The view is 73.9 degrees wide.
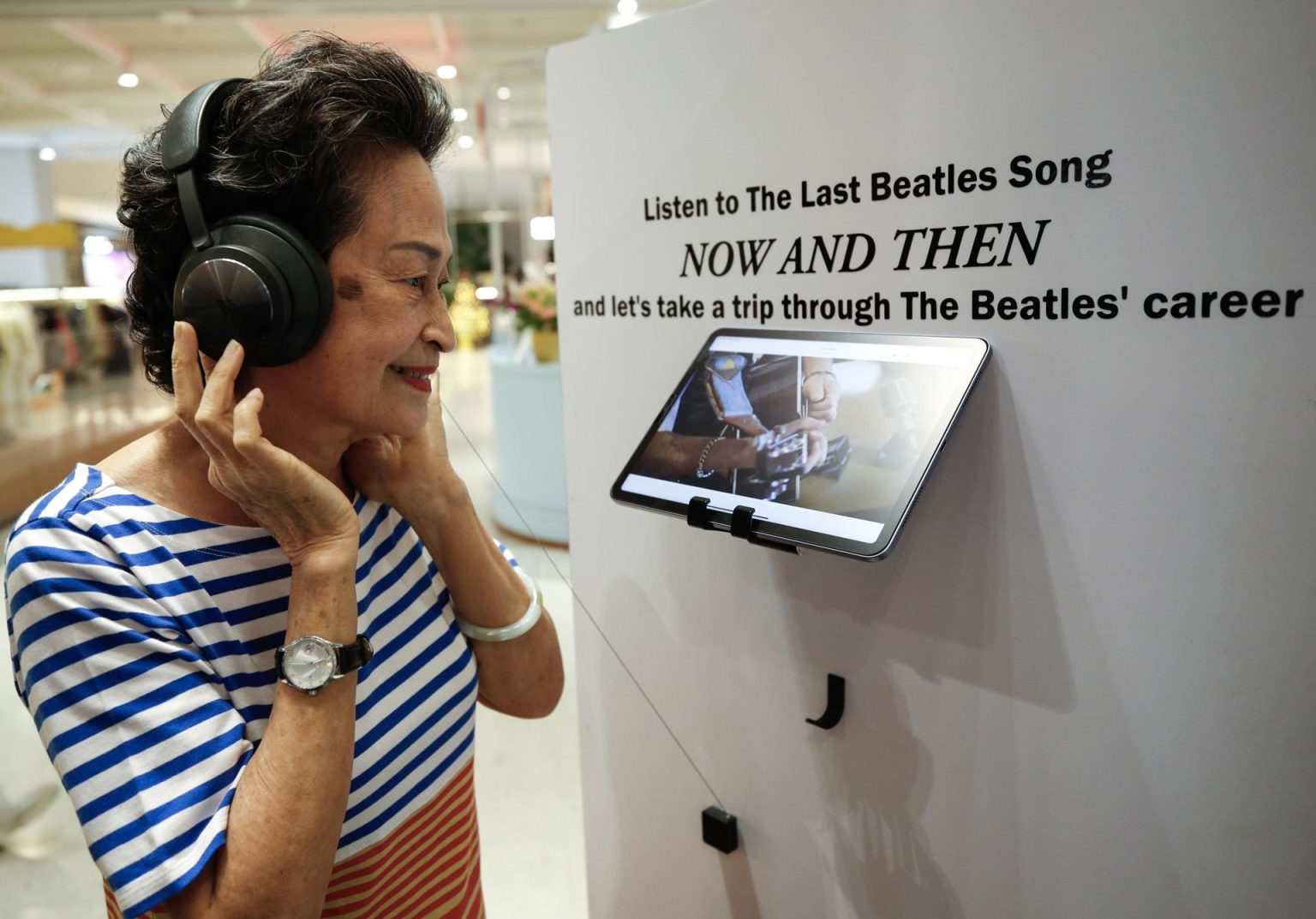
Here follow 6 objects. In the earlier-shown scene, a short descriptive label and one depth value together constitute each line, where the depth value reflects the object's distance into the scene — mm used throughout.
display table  5480
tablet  911
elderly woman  783
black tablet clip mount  966
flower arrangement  5590
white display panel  844
